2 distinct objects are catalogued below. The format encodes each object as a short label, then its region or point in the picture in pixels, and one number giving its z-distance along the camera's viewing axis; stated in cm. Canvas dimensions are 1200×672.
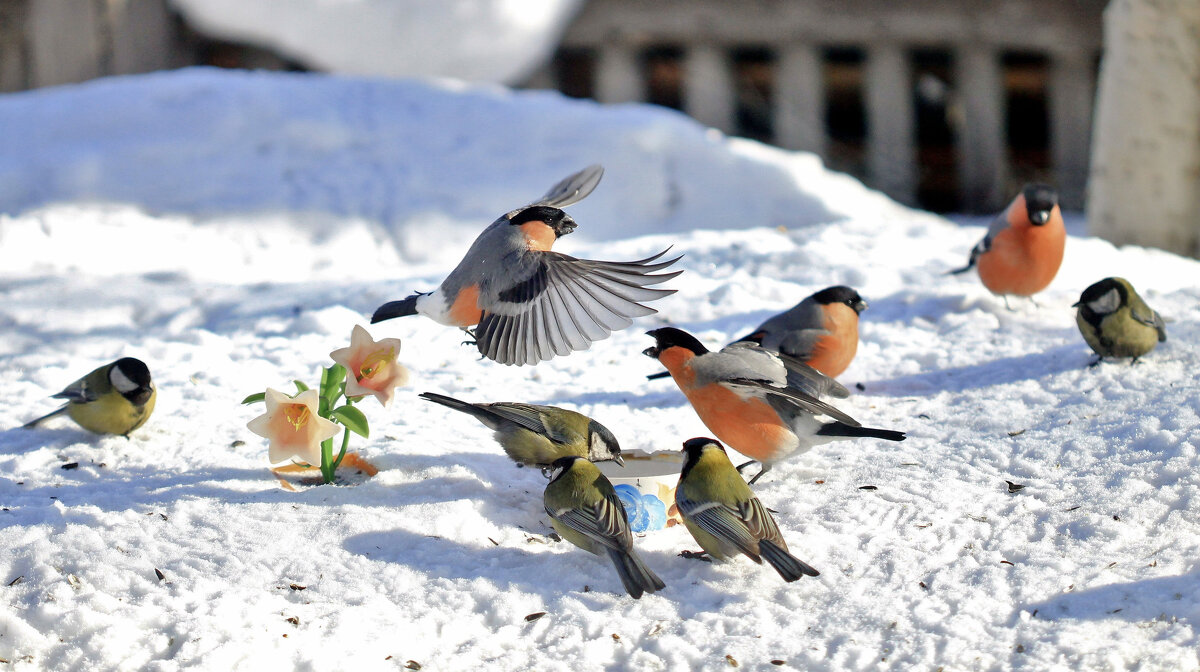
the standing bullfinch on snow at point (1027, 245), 928
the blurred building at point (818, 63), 1537
